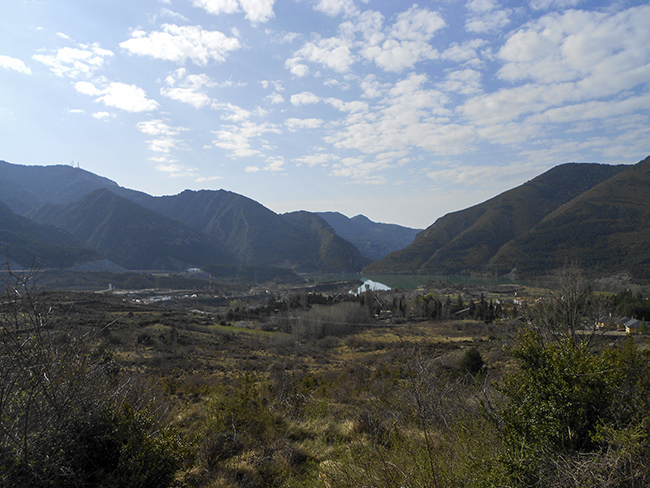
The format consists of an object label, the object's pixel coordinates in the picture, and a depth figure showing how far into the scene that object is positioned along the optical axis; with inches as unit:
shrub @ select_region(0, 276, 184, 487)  115.1
